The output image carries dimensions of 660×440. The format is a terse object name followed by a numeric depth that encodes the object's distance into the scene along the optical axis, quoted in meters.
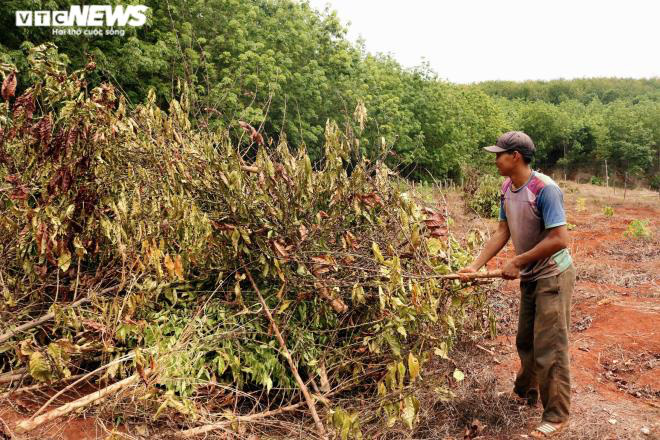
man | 2.91
